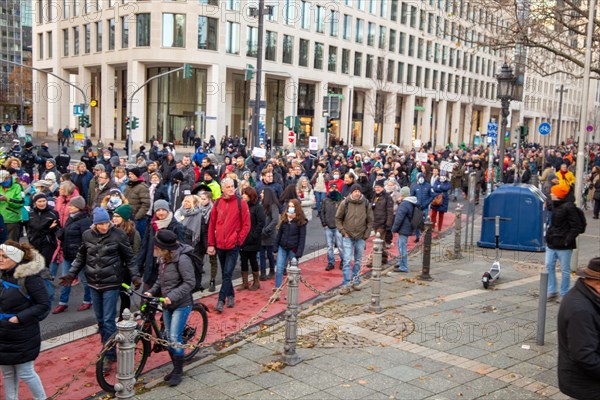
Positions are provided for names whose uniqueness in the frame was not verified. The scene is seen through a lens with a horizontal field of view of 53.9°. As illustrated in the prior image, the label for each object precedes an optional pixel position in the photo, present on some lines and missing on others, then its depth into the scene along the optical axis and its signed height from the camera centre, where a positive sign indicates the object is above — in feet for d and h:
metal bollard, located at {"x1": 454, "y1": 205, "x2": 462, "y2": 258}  43.65 -7.10
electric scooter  34.58 -7.96
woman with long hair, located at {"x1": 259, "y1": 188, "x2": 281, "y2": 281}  36.27 -5.35
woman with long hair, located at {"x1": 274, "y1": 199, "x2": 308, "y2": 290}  32.40 -5.50
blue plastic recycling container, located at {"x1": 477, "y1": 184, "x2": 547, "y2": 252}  45.83 -5.72
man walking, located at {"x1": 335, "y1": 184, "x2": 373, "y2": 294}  34.06 -5.09
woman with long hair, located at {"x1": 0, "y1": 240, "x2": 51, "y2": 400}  17.46 -5.64
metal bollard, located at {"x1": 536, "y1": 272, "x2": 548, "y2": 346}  24.49 -7.01
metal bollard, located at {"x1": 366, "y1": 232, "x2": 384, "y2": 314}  29.60 -7.34
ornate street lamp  50.90 +4.69
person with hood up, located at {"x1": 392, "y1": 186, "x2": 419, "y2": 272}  38.29 -5.52
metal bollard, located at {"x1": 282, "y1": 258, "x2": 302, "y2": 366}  22.78 -7.26
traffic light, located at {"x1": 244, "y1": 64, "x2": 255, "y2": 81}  85.18 +8.15
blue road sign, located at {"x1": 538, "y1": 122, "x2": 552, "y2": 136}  97.66 +2.33
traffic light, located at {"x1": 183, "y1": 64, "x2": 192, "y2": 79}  100.94 +9.88
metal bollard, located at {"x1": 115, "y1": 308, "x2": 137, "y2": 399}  17.57 -6.96
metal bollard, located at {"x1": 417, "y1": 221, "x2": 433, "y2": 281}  36.70 -7.37
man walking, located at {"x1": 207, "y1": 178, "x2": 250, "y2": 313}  29.55 -5.06
